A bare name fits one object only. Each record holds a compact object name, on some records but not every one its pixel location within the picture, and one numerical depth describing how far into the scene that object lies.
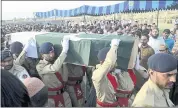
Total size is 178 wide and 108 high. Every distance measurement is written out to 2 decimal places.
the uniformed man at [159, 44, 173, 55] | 2.90
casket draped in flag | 2.23
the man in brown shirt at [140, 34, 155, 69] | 2.94
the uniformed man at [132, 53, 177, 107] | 1.34
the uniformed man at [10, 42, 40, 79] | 2.55
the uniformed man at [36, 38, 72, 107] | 2.32
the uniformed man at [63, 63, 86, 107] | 2.69
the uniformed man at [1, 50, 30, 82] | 2.12
